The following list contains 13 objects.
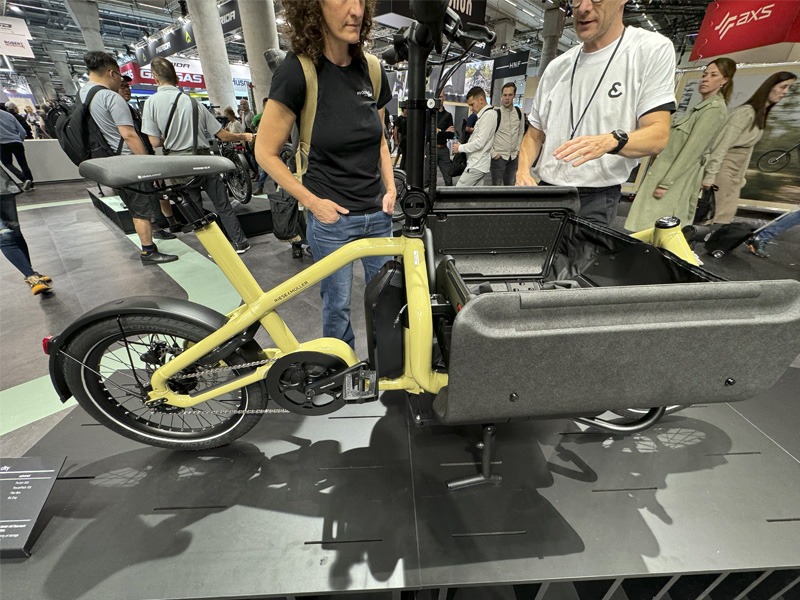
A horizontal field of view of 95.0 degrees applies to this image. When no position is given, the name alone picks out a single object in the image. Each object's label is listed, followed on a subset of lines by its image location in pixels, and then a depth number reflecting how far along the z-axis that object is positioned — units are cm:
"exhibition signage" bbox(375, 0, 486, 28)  461
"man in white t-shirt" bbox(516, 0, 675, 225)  134
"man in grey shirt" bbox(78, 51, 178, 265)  279
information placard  113
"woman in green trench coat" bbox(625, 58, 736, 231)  280
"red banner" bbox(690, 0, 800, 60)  430
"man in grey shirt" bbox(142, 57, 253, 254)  309
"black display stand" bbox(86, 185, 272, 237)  435
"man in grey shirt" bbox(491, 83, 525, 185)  461
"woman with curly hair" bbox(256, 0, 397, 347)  113
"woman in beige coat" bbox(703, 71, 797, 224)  369
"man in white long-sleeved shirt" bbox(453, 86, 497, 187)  413
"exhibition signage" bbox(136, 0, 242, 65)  861
